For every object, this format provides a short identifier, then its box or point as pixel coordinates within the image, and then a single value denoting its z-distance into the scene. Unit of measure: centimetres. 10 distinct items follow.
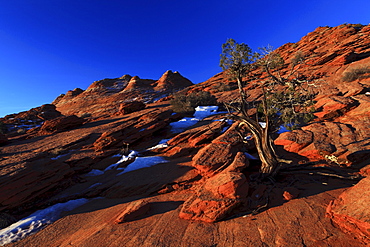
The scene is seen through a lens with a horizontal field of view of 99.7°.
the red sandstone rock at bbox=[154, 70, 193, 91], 5941
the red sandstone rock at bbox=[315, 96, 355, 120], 1370
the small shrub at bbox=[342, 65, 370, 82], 1986
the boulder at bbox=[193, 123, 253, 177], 904
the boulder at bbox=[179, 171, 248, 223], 509
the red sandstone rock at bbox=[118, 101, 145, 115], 2838
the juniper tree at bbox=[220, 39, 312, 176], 686
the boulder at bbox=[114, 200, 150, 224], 581
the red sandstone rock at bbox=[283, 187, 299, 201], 552
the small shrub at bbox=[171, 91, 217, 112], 2734
